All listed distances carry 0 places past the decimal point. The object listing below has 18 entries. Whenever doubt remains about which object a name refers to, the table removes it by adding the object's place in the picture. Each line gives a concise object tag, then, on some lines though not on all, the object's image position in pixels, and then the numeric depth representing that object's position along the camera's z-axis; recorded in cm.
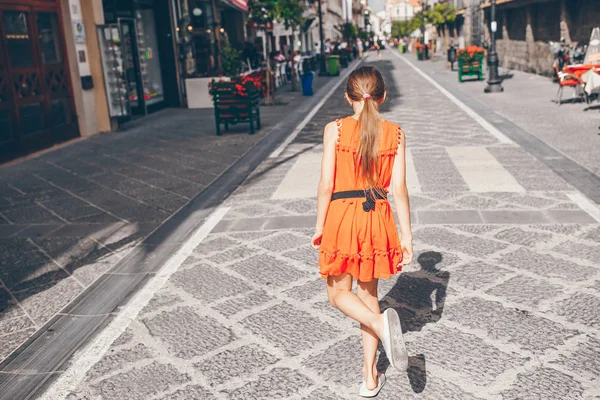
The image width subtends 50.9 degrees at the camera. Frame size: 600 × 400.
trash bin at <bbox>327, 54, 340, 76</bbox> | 2786
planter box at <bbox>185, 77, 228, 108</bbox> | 1747
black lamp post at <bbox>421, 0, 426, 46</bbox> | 4886
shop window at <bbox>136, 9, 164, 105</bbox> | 1727
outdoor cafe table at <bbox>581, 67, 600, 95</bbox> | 1186
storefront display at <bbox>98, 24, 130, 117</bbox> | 1340
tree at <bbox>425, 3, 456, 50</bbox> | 3891
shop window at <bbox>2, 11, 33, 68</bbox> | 1073
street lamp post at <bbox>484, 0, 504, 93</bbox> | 1727
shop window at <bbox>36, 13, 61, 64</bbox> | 1179
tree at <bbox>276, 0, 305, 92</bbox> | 1761
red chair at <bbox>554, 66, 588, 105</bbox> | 1327
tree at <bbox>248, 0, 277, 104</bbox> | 1708
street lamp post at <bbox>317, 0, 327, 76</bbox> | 2833
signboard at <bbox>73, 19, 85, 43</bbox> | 1266
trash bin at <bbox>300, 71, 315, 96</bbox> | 1914
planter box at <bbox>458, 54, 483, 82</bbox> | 2102
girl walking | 267
